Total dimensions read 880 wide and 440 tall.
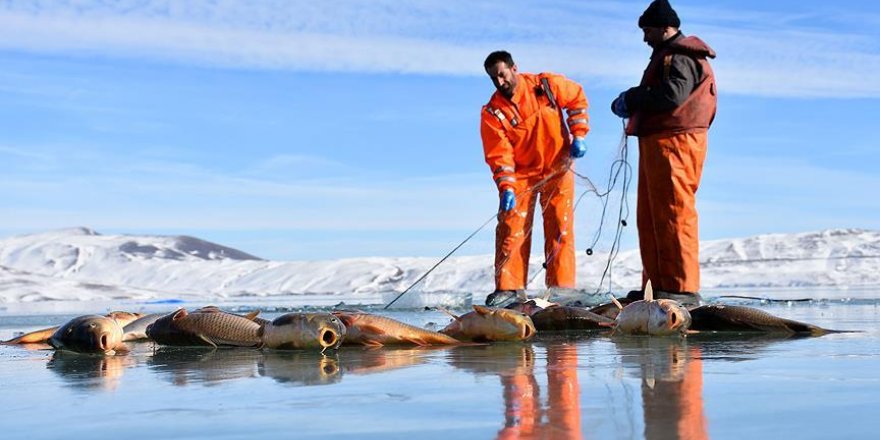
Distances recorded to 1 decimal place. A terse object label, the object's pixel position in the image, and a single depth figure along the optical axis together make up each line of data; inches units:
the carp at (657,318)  255.4
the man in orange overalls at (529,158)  447.5
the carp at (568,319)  295.0
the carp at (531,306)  320.3
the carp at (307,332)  226.7
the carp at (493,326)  250.7
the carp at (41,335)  309.3
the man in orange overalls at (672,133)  346.6
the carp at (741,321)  264.2
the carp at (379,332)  238.4
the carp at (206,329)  247.3
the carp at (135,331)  295.4
